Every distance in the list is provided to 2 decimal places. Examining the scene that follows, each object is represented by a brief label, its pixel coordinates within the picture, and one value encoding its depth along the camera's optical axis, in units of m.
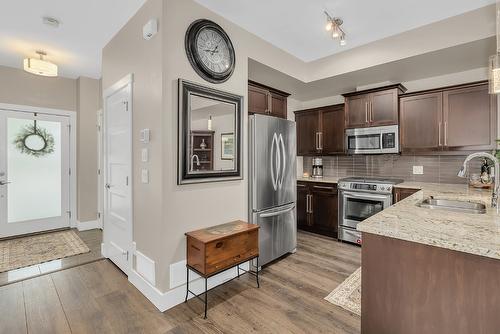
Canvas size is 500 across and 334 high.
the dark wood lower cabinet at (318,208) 4.00
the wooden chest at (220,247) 2.12
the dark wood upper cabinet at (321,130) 4.22
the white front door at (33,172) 3.95
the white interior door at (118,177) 2.68
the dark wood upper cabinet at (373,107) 3.60
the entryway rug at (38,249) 3.11
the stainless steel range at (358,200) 3.47
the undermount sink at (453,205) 1.98
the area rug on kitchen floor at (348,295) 2.18
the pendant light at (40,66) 3.29
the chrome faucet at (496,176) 1.85
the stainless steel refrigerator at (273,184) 2.91
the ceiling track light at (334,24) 2.62
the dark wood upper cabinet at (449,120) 3.08
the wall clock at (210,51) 2.33
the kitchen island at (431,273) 1.11
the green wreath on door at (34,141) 4.07
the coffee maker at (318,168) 4.72
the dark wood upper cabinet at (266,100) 3.30
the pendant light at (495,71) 1.88
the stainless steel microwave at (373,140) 3.60
